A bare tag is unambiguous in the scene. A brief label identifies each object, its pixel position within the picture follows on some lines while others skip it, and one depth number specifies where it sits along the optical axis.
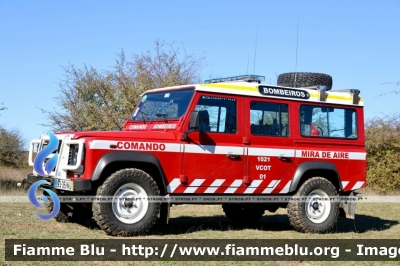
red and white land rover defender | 8.12
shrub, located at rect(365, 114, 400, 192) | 18.64
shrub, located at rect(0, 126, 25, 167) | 27.30
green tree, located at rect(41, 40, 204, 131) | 17.28
